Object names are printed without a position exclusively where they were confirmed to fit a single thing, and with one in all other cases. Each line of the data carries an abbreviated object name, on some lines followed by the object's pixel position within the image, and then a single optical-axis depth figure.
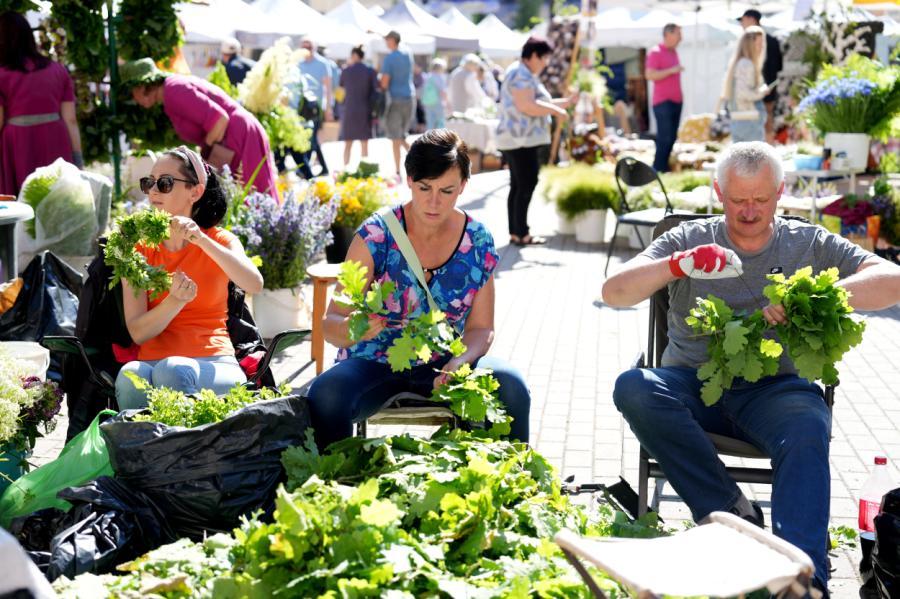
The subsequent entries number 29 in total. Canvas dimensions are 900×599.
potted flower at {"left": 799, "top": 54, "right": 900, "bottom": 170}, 8.68
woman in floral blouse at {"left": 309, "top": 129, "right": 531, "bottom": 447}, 3.62
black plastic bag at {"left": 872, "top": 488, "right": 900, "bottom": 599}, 3.03
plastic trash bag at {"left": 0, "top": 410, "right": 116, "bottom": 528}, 3.41
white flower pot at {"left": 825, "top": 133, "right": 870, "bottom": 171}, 8.77
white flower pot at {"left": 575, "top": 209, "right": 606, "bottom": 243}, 10.68
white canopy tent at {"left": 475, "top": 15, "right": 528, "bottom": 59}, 28.34
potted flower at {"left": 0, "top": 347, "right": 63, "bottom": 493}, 3.47
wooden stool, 5.86
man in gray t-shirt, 3.26
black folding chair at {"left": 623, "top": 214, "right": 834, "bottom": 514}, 3.46
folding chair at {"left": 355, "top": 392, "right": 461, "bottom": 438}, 3.72
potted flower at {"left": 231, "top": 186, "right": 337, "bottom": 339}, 6.40
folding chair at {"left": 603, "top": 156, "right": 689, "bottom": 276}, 8.12
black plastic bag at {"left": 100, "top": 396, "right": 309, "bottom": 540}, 3.11
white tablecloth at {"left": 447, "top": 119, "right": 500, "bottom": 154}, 17.80
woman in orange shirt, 3.73
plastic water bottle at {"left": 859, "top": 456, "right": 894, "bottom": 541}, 3.69
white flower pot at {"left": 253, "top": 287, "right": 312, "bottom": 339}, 6.65
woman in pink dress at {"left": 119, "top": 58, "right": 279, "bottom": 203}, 6.98
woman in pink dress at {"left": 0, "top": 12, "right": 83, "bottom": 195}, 6.74
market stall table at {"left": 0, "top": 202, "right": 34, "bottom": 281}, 4.87
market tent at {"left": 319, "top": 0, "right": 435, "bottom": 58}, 23.66
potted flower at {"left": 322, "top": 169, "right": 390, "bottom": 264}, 8.41
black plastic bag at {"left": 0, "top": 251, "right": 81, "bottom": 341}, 4.84
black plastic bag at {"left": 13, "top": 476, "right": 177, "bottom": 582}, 2.90
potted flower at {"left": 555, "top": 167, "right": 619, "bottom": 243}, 10.62
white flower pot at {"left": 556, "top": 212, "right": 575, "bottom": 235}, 11.20
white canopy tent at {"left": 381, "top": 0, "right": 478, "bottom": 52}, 24.73
